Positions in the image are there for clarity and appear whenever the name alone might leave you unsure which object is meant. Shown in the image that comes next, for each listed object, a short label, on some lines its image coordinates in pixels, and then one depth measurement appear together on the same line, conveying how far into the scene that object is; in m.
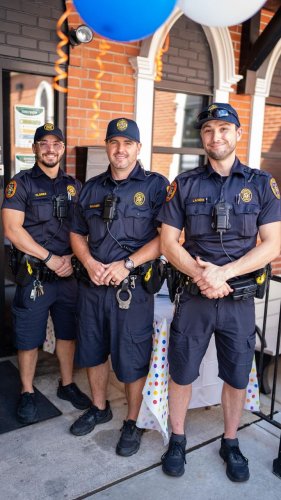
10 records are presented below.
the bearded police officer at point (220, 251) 2.36
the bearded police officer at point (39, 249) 2.91
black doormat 2.98
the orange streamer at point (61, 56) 3.76
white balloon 2.49
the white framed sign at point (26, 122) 3.84
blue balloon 2.29
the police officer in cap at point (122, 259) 2.61
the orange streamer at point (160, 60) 4.33
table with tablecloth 2.69
